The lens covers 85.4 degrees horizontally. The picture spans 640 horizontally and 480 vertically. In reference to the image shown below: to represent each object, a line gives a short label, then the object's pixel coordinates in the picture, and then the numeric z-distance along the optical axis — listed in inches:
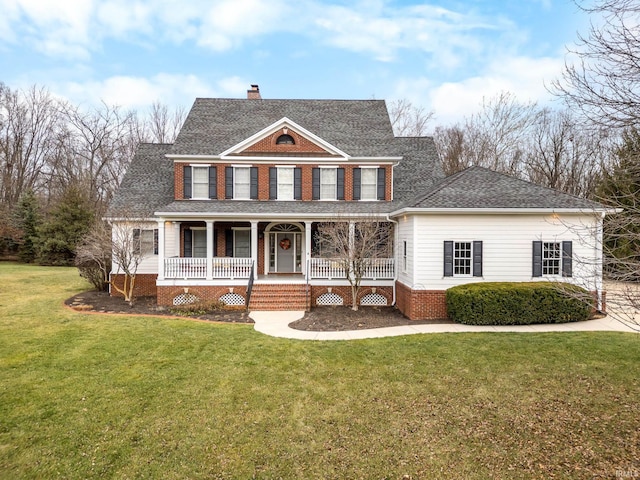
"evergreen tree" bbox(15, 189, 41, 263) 1219.2
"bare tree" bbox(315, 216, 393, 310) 523.5
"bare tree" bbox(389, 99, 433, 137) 1331.2
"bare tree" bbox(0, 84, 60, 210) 1445.6
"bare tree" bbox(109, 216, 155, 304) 540.4
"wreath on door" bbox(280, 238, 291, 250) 675.4
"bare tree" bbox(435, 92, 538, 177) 1119.6
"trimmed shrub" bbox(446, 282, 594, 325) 428.1
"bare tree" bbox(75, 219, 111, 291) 554.3
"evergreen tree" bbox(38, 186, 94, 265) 1123.9
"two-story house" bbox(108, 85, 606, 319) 468.4
